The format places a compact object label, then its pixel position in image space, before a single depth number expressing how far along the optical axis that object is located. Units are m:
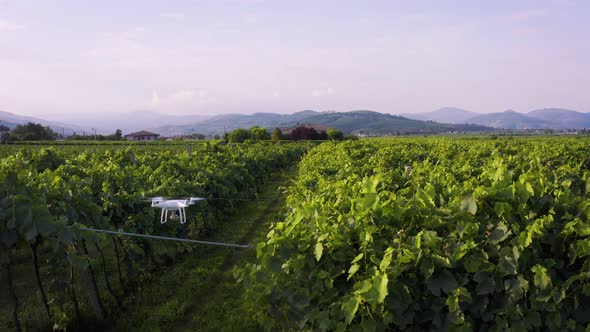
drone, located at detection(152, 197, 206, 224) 4.25
